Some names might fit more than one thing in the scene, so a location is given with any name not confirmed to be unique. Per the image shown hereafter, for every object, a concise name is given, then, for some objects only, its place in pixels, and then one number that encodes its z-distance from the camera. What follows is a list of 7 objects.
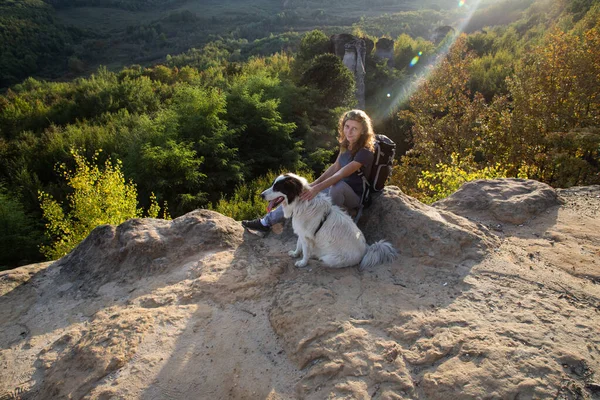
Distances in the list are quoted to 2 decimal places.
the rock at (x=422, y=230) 3.69
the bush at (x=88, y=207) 6.72
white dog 3.61
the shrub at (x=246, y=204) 8.36
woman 3.96
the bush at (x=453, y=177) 7.12
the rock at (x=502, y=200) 4.45
